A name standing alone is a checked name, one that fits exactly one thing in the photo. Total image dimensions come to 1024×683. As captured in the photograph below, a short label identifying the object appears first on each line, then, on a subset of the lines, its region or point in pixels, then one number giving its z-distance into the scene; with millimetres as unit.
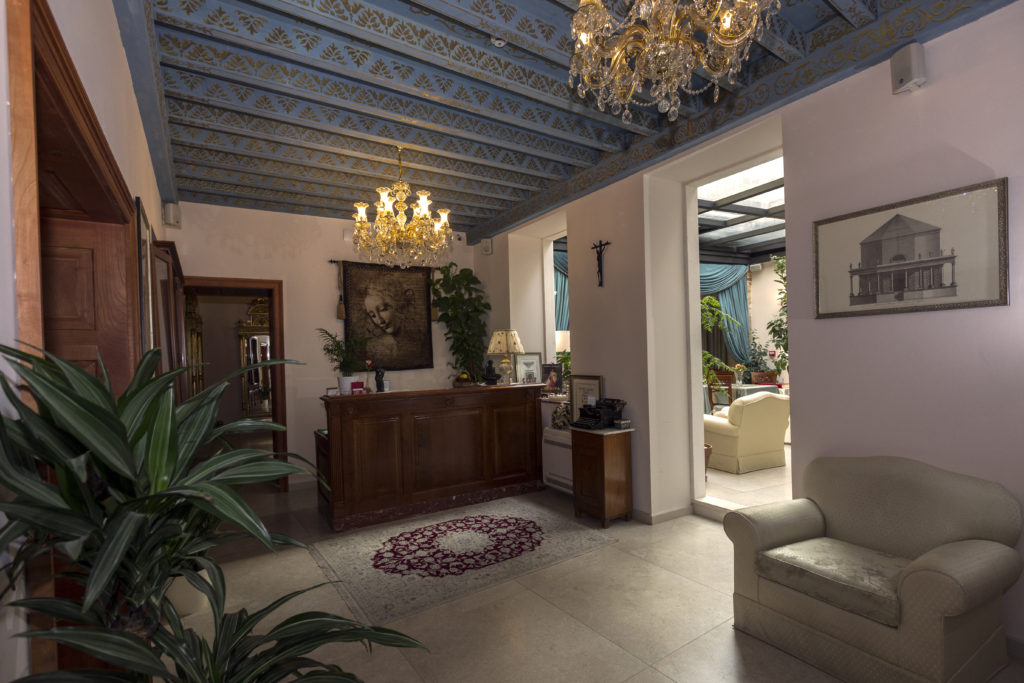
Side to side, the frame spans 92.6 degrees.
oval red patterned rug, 3391
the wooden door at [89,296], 1992
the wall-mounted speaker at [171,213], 4900
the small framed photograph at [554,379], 5520
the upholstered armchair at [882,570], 1911
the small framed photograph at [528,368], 5887
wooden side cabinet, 4027
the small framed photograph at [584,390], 4559
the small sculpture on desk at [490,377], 5332
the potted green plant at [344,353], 5691
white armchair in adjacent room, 5348
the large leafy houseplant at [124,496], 661
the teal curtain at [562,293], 7535
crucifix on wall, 4539
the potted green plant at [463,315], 6363
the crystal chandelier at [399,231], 4168
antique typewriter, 4203
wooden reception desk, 4191
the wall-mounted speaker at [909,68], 2516
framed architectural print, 2320
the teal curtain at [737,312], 9062
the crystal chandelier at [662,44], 1744
